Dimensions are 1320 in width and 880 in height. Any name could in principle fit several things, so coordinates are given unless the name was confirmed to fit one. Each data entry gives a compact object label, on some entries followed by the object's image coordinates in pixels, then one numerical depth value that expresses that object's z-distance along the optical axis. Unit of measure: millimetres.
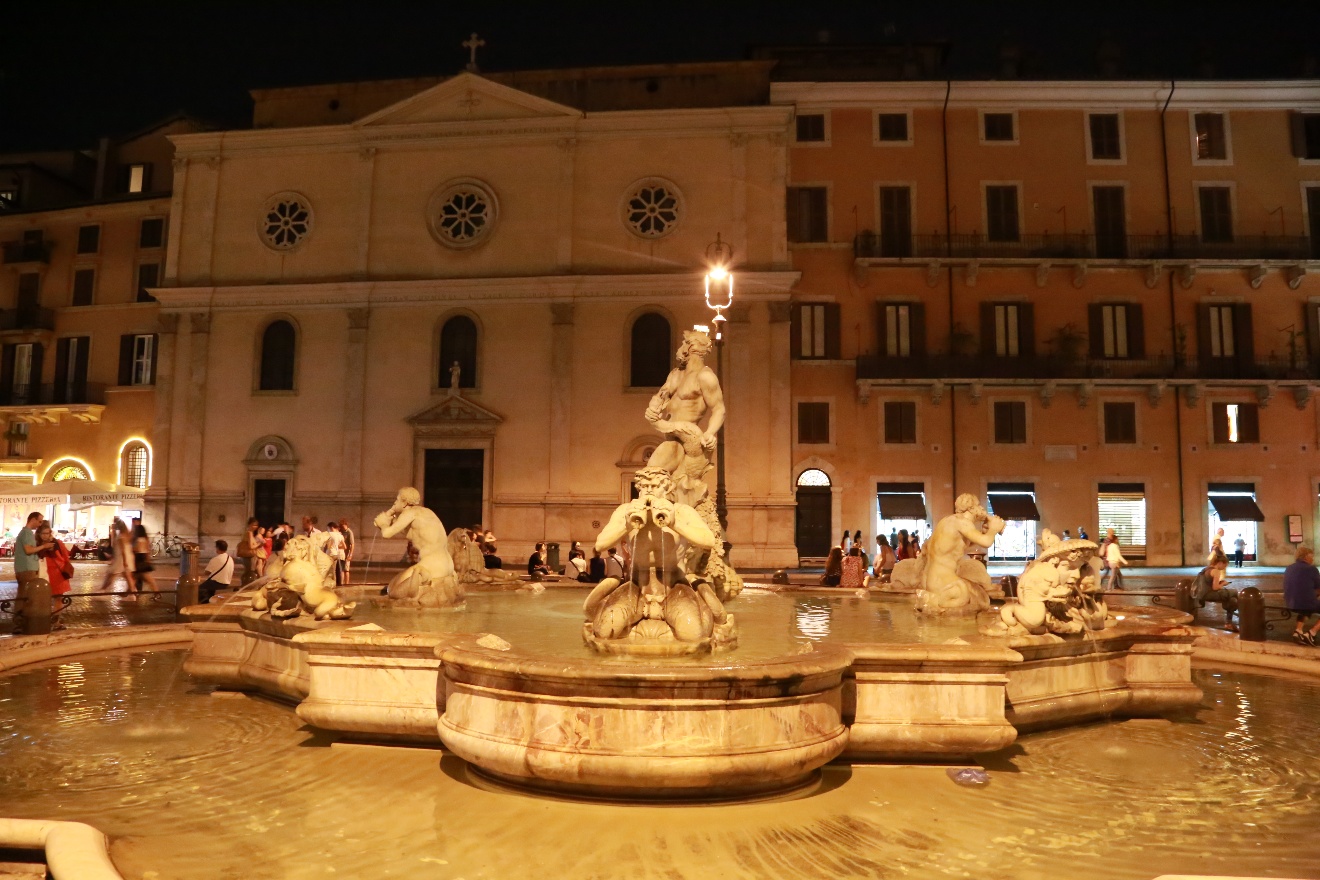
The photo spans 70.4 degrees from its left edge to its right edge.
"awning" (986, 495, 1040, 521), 26312
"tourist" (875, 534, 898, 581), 17456
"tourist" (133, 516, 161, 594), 15992
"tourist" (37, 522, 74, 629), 12242
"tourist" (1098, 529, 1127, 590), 16047
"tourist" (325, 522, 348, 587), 15445
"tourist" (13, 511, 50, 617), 11898
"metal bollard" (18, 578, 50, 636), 9758
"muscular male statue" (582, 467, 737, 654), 5770
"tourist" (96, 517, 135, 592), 16234
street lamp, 25125
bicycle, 27266
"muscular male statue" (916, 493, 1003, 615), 7918
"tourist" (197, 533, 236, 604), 12695
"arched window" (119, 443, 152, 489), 31016
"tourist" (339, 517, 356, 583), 16484
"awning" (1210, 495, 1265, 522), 26172
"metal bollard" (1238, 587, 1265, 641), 9906
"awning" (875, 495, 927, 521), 26281
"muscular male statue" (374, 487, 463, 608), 8242
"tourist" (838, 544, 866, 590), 14594
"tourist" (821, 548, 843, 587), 14852
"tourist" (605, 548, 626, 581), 12375
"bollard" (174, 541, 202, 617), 11391
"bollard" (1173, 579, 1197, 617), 12148
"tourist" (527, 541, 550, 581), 14656
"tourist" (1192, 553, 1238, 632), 13691
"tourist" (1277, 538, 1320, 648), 10359
